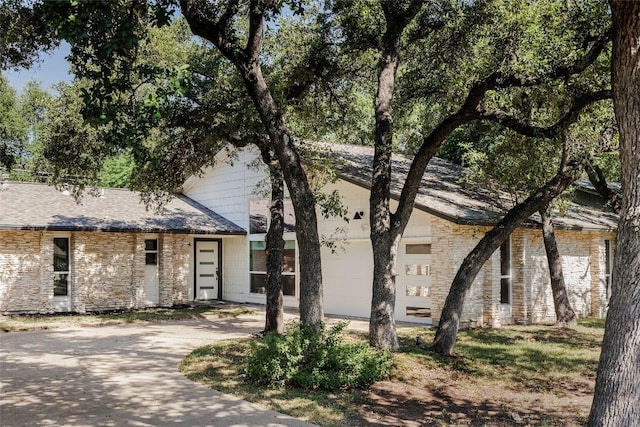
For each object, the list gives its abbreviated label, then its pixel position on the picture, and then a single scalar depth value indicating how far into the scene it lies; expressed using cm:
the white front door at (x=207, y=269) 2225
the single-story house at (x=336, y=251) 1470
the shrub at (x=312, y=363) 816
